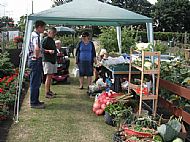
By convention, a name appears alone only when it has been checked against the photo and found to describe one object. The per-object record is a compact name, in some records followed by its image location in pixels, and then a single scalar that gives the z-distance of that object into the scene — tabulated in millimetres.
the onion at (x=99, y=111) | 5949
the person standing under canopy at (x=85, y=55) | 7867
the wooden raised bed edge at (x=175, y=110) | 4773
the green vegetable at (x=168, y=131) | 4172
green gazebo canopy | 6094
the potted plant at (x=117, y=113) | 5136
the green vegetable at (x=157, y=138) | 4098
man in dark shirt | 6867
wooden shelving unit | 5343
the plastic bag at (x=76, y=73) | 10297
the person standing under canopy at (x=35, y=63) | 6047
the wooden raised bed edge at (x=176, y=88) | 4748
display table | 6704
